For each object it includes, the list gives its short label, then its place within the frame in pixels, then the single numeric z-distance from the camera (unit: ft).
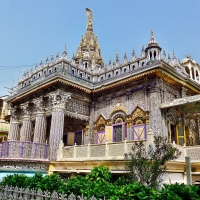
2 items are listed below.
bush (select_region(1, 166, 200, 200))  14.28
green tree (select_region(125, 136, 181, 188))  22.76
